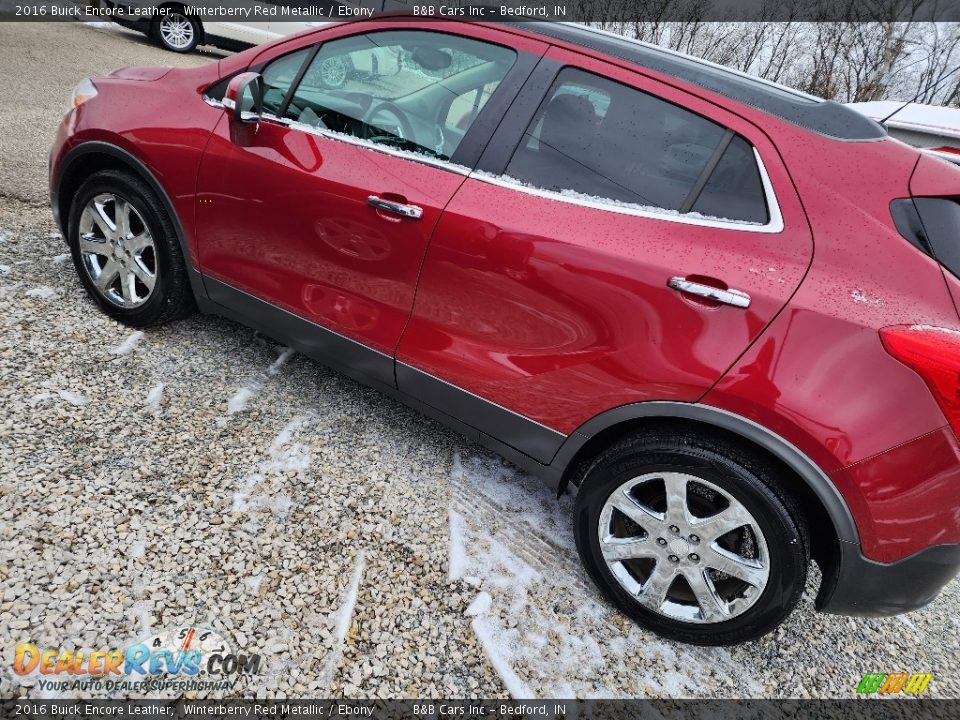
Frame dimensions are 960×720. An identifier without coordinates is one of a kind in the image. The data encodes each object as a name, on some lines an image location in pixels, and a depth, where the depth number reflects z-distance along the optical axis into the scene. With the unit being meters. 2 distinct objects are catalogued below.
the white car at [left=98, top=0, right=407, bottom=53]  9.66
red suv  1.63
